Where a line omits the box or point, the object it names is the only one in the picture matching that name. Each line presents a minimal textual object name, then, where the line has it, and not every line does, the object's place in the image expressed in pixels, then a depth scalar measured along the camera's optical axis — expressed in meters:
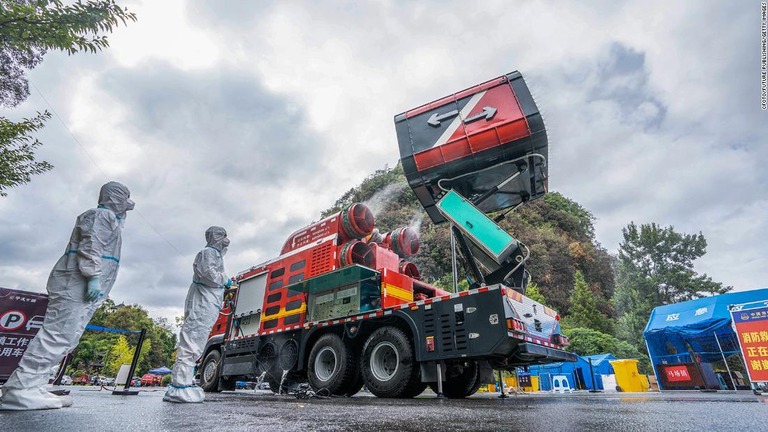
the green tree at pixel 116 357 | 42.19
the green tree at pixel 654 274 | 28.67
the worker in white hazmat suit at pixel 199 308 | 4.16
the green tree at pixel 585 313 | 26.75
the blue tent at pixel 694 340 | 11.25
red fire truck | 5.30
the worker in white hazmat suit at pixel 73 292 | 2.90
